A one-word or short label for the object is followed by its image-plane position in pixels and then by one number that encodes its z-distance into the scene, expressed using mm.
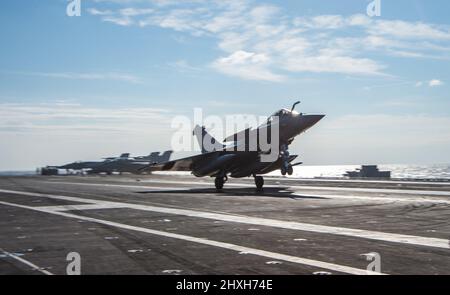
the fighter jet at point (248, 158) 31984
